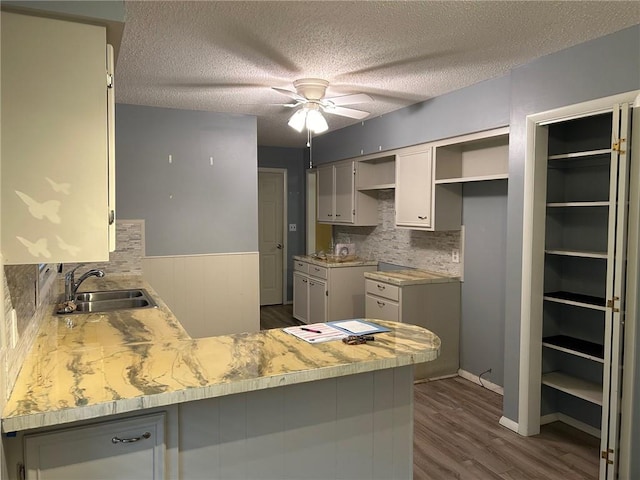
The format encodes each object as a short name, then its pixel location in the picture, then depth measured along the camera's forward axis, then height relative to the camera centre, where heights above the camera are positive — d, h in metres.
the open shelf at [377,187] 5.02 +0.38
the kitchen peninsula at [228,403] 1.45 -0.63
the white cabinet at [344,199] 5.60 +0.28
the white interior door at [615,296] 2.49 -0.38
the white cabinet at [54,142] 1.49 +0.25
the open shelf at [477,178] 3.69 +0.36
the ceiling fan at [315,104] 3.44 +0.85
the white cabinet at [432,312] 4.17 -0.78
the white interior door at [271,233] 7.19 -0.18
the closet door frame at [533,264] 3.05 -0.26
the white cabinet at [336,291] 5.45 -0.79
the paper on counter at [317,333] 2.01 -0.48
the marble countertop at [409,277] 4.18 -0.49
